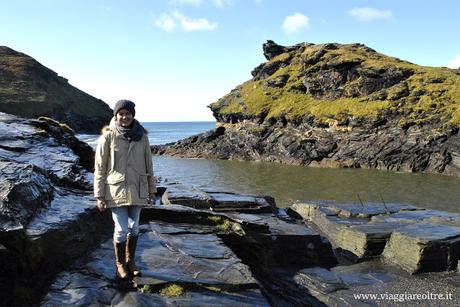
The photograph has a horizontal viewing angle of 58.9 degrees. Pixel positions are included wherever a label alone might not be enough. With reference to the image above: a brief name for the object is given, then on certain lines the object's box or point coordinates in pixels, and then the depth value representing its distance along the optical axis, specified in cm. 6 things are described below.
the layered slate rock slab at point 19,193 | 697
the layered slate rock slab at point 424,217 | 1484
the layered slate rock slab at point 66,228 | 734
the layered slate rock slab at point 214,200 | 1538
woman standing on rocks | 704
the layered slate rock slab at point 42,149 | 1176
